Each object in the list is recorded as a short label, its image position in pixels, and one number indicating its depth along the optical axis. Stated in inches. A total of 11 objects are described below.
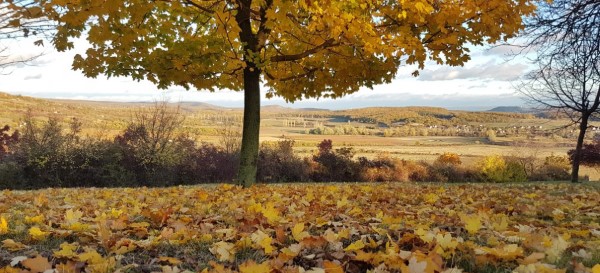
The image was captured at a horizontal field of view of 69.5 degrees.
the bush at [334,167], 812.0
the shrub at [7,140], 695.7
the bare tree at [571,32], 356.8
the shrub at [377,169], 831.7
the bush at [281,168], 775.7
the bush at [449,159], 949.1
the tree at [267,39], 250.1
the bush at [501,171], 904.9
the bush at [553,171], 946.7
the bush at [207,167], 745.0
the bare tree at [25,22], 204.3
